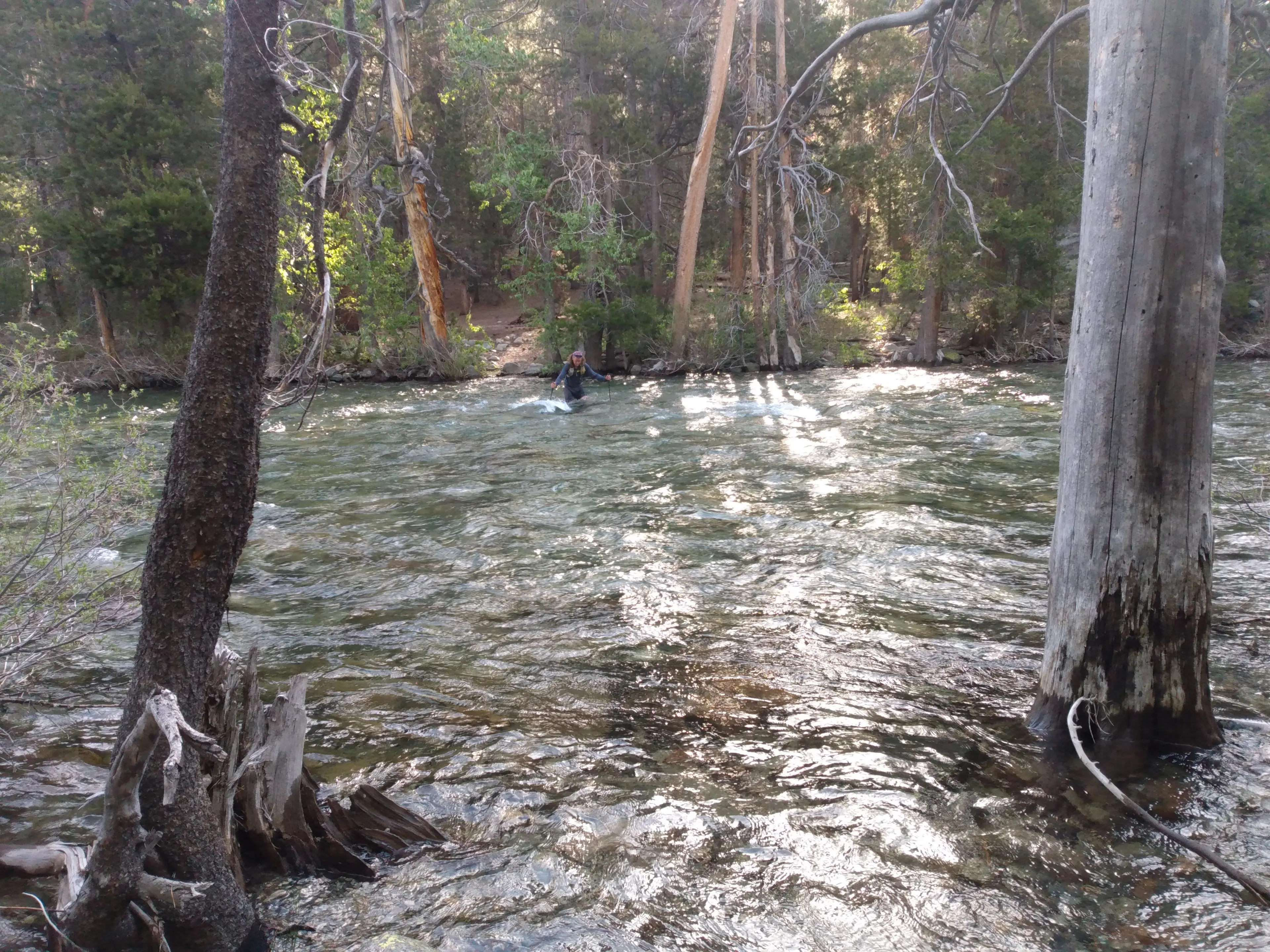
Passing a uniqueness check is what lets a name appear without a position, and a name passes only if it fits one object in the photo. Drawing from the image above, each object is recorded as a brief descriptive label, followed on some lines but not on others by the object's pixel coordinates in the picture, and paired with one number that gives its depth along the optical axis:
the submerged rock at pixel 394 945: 3.49
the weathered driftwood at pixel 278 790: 3.89
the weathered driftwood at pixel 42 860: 3.52
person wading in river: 19.96
